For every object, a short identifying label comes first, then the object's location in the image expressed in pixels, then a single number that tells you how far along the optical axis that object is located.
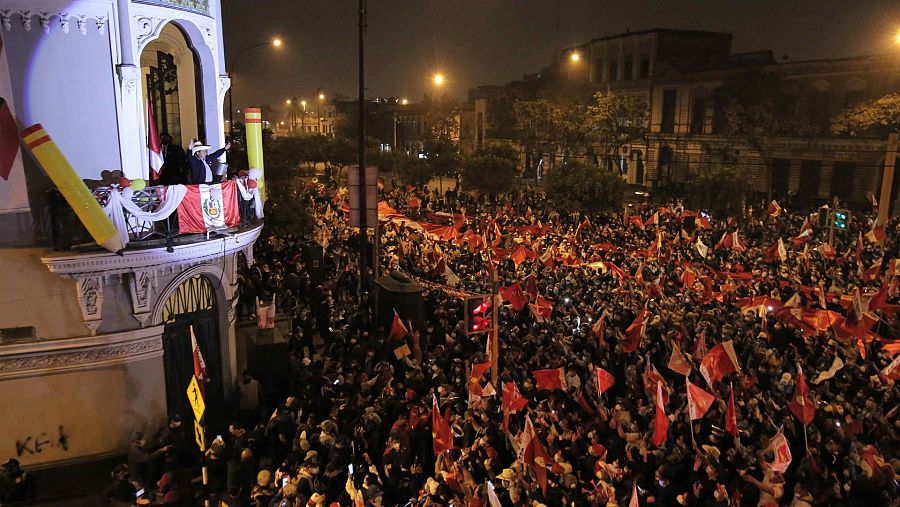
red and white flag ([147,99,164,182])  12.62
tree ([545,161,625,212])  33.75
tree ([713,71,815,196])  40.47
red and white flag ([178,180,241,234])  11.55
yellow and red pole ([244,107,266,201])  14.16
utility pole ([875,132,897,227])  24.23
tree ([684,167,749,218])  34.56
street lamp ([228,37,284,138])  25.00
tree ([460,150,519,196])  40.91
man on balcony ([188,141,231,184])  12.40
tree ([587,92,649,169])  44.62
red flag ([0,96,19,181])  10.27
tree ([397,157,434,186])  49.56
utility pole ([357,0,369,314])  16.11
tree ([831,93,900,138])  34.56
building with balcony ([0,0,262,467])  10.53
